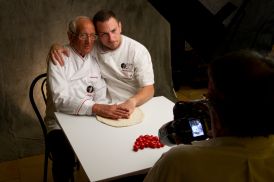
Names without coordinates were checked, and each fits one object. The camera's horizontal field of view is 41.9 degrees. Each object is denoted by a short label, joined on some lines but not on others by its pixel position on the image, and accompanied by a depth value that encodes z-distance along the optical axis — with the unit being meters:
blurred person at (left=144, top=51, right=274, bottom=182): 0.82
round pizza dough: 1.72
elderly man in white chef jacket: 1.83
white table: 1.36
